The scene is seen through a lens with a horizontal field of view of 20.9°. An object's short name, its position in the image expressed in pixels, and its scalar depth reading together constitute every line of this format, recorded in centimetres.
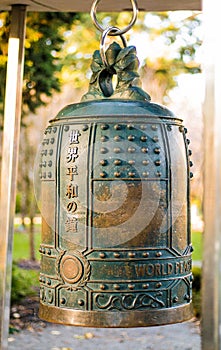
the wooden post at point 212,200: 167
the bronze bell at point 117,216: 210
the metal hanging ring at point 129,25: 221
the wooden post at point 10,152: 248
